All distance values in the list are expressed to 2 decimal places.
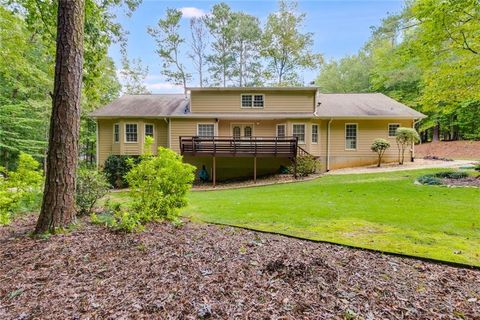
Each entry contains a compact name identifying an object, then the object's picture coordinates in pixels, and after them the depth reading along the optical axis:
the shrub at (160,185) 4.72
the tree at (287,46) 25.27
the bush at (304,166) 13.96
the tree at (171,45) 25.19
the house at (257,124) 15.63
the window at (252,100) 16.11
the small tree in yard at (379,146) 15.33
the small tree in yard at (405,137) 14.86
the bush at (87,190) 5.25
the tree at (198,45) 25.80
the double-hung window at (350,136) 16.31
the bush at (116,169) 14.55
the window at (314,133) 16.12
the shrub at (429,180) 9.53
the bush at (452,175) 10.31
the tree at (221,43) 25.66
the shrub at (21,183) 4.64
